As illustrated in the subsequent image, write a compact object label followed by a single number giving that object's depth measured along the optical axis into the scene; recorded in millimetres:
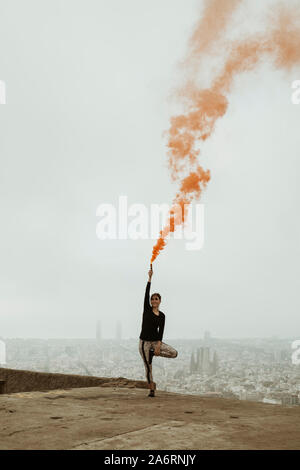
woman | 8773
